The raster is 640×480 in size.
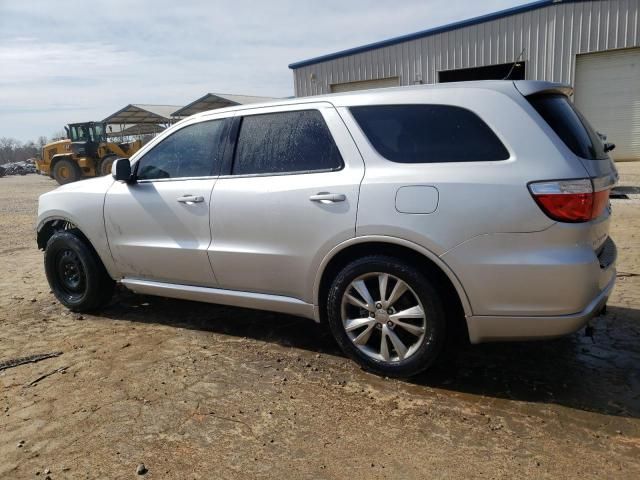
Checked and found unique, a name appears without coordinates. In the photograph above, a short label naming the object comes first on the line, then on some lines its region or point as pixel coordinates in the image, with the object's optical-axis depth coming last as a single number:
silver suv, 2.81
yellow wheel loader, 21.34
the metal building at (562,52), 14.56
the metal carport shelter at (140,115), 34.56
